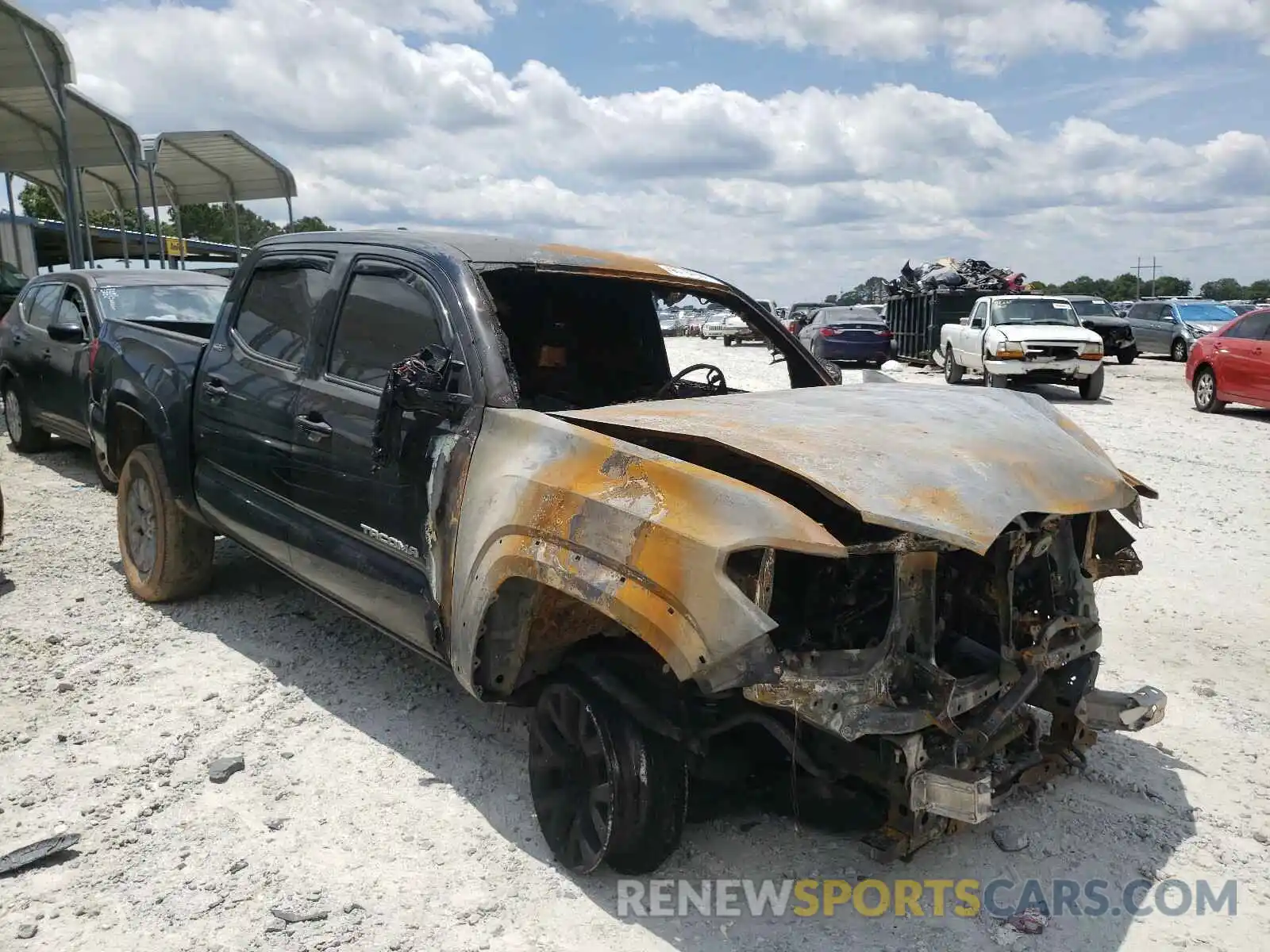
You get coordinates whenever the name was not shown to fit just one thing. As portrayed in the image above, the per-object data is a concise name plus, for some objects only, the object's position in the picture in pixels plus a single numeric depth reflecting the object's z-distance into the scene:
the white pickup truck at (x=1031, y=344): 15.29
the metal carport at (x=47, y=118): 14.98
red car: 12.82
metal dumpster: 21.22
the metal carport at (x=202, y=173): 20.22
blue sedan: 21.20
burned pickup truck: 2.50
